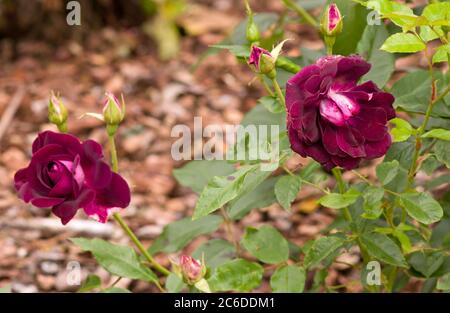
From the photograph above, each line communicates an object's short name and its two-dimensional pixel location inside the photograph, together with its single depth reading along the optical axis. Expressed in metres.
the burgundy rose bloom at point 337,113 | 0.95
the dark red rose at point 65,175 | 1.00
